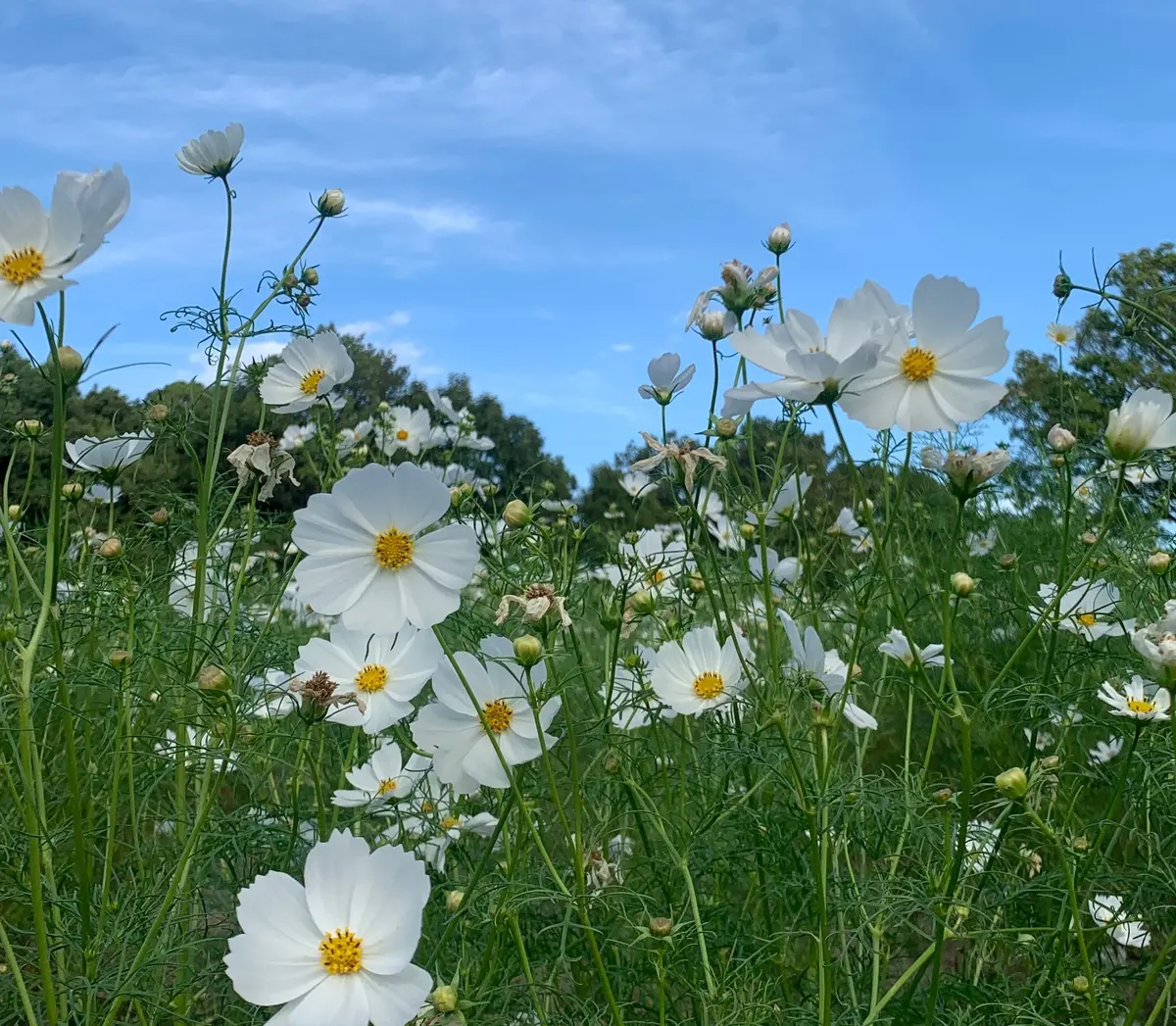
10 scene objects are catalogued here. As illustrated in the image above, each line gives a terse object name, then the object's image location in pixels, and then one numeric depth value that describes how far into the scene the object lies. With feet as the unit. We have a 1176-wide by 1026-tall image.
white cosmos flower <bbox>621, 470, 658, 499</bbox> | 7.98
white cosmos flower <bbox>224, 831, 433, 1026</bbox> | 2.69
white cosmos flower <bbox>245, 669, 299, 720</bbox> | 4.34
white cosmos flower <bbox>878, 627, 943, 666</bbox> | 4.63
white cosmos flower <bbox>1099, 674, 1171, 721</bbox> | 4.17
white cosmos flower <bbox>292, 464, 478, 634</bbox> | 3.25
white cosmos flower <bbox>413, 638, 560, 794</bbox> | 3.56
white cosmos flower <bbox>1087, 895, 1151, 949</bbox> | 4.76
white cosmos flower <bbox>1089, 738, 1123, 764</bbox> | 6.46
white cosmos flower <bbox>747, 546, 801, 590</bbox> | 5.97
